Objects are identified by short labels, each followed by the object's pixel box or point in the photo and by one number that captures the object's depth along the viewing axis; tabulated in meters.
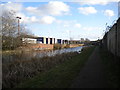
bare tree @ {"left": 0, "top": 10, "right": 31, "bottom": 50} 20.40
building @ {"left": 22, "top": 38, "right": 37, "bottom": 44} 22.51
